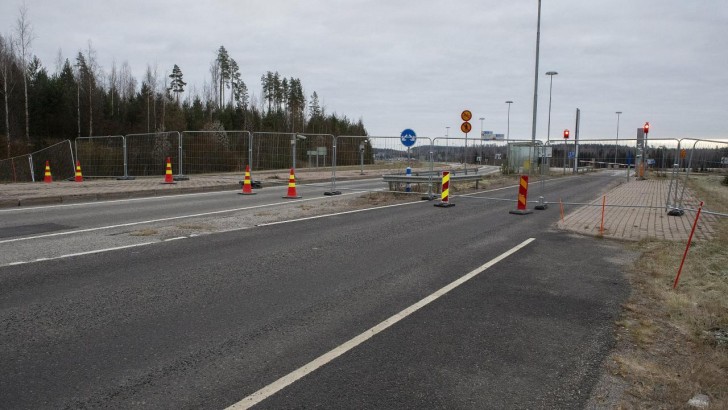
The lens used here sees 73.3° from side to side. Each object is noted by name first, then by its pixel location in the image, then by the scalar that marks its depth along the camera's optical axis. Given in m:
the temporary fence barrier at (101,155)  24.78
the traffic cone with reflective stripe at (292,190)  16.36
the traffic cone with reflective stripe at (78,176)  21.80
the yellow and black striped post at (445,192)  14.30
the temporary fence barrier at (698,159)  12.16
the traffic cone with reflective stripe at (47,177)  21.57
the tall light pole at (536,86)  21.53
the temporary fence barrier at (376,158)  19.45
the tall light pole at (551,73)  40.66
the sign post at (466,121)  19.17
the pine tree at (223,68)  79.38
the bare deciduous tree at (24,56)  45.00
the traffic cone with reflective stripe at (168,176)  20.17
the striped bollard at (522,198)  12.94
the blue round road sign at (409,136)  18.84
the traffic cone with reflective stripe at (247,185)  17.17
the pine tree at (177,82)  77.81
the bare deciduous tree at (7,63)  48.78
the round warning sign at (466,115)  19.14
